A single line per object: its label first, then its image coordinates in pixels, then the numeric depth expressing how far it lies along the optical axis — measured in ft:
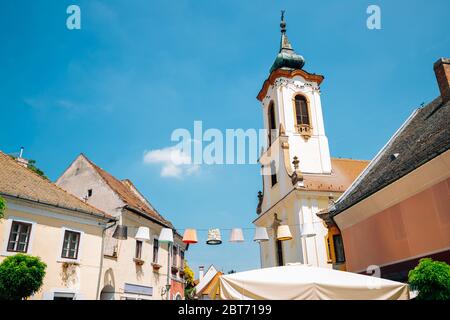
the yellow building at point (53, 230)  48.73
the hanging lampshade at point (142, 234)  45.21
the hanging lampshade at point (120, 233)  52.60
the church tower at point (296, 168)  67.41
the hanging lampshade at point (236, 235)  49.79
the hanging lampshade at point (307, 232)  51.46
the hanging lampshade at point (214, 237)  47.67
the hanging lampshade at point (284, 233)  48.53
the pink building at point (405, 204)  33.68
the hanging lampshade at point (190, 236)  46.06
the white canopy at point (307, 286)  23.85
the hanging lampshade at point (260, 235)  50.77
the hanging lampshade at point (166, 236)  46.62
